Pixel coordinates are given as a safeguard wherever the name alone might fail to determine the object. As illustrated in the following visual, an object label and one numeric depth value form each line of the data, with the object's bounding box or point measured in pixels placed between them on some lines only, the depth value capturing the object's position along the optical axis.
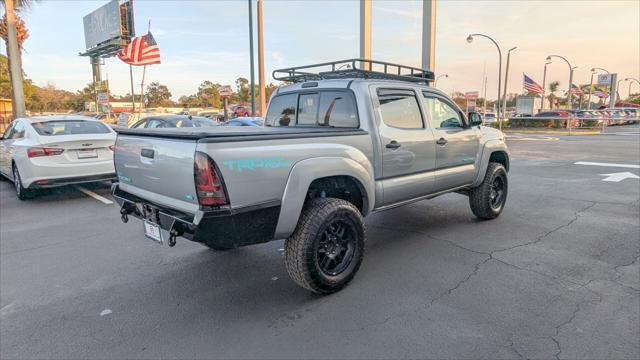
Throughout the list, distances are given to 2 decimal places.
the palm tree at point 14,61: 13.64
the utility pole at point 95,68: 45.78
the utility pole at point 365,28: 14.99
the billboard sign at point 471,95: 32.88
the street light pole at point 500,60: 30.18
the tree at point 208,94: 81.18
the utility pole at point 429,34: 15.11
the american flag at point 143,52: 26.58
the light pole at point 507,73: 32.56
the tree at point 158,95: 86.44
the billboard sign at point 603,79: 59.40
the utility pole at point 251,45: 16.38
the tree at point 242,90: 79.79
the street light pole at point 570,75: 39.12
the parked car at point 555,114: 31.81
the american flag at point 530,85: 31.67
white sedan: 7.20
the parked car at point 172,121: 12.14
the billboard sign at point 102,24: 36.41
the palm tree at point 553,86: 94.16
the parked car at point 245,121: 13.82
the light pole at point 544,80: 39.12
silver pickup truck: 3.06
